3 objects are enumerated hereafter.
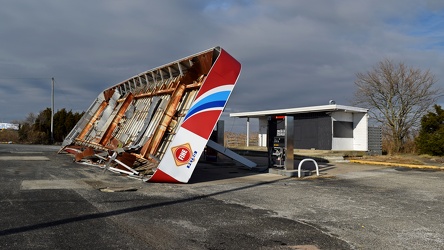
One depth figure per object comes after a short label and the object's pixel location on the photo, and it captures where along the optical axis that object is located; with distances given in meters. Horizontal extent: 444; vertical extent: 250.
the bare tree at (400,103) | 29.30
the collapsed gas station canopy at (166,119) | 10.92
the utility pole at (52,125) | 44.89
